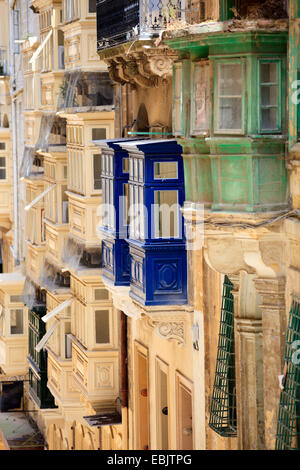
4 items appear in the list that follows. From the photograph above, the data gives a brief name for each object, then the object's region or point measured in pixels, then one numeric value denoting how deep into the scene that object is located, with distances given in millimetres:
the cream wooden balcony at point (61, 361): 29891
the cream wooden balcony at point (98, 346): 27312
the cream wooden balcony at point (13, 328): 36156
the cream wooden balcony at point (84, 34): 26578
